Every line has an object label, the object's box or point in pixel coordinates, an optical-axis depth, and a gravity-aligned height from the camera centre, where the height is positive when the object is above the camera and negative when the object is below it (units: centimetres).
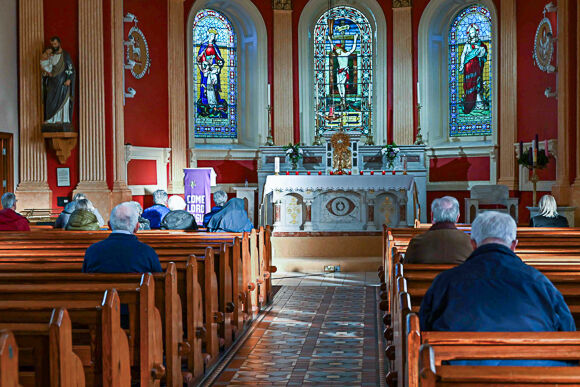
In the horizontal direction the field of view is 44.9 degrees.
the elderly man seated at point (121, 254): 431 -52
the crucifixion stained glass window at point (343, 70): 1614 +225
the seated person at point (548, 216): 792 -59
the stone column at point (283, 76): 1569 +207
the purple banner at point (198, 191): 1365 -42
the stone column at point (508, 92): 1423 +149
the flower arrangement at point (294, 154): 1393 +28
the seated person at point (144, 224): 885 -68
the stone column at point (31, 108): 1108 +100
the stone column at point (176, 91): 1490 +169
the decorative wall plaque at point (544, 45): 1266 +221
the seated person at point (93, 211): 839 -49
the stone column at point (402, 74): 1548 +205
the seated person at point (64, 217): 873 -57
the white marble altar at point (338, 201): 1183 -57
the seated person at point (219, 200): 841 -37
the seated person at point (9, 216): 815 -52
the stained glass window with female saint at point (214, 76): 1594 +214
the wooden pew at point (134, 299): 338 -62
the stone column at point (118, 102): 1178 +116
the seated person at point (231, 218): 817 -58
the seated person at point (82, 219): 788 -55
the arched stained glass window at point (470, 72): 1530 +207
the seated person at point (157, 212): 924 -55
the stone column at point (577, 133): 1045 +47
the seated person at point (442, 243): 461 -51
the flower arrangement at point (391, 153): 1378 +27
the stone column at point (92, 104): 1141 +108
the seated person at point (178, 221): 851 -62
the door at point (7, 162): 1088 +15
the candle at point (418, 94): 1512 +156
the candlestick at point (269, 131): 1540 +84
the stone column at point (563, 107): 1084 +90
